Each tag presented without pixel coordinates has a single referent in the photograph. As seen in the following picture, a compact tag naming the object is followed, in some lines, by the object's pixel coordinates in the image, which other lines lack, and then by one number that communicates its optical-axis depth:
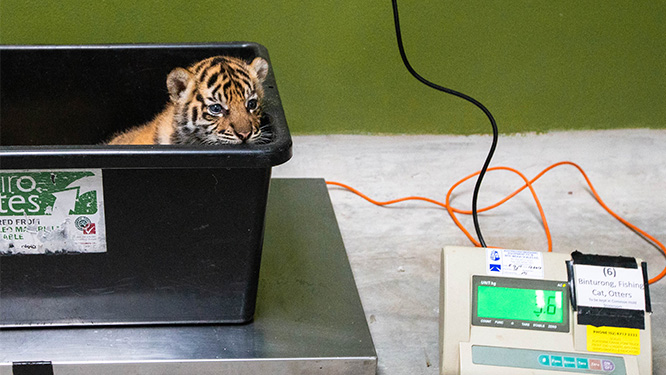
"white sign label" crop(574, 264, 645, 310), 2.49
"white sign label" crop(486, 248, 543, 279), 2.51
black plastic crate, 2.43
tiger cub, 2.58
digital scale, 2.49
